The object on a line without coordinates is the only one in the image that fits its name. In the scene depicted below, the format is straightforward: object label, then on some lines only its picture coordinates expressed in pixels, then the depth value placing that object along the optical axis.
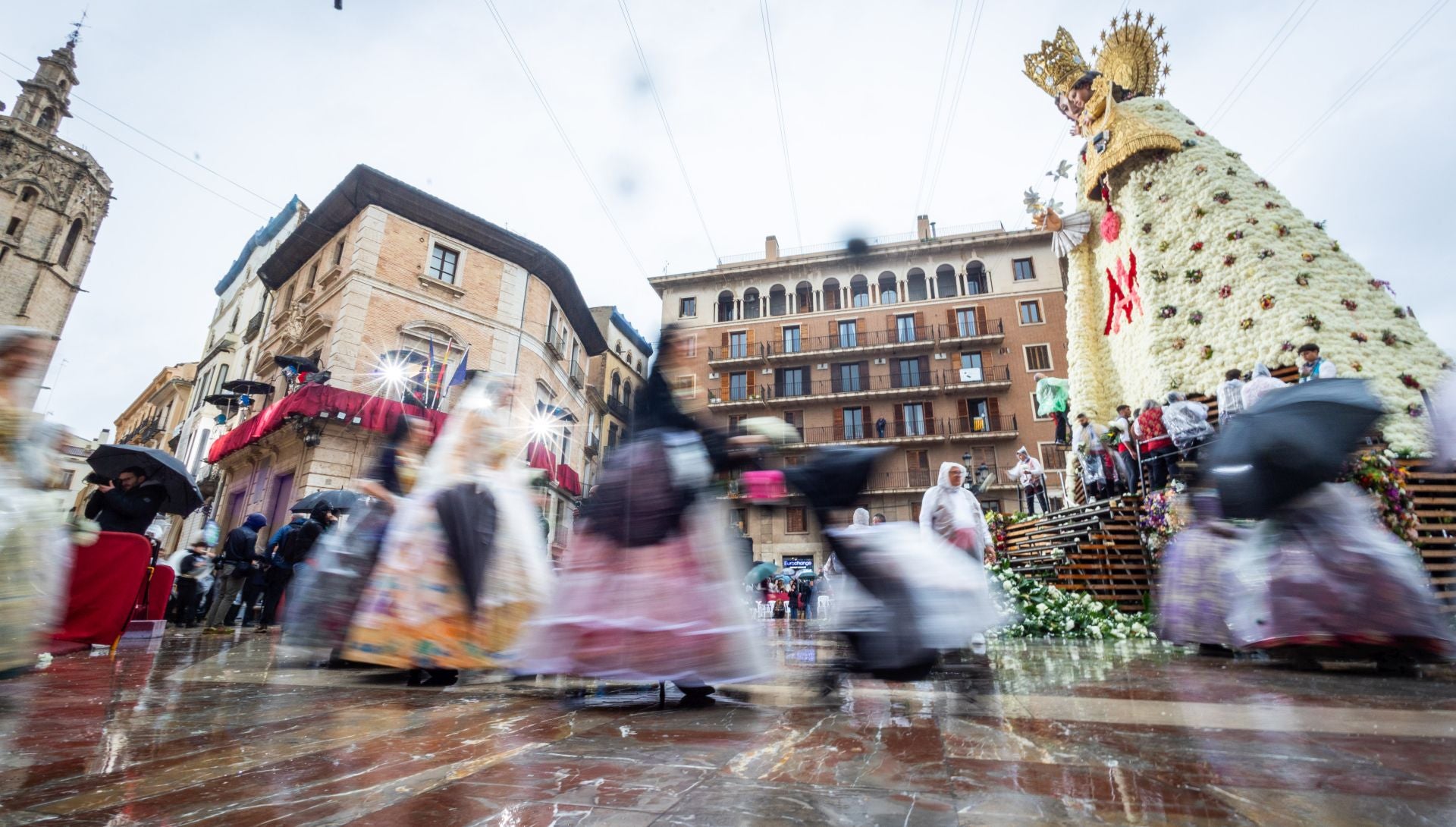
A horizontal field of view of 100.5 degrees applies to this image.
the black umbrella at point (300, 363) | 15.83
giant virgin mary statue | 8.04
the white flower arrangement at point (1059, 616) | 6.93
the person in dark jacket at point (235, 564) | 8.26
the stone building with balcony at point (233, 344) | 21.66
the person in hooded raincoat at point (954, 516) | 5.53
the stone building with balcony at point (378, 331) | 14.82
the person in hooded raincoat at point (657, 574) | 2.65
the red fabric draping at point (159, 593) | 6.67
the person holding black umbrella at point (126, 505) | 5.19
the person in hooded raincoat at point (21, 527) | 2.54
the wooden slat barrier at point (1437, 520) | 6.43
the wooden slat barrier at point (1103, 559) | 8.05
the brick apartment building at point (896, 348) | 28.27
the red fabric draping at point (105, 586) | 4.37
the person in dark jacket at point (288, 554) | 7.66
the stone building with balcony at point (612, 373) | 30.17
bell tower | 32.00
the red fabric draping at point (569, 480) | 20.68
